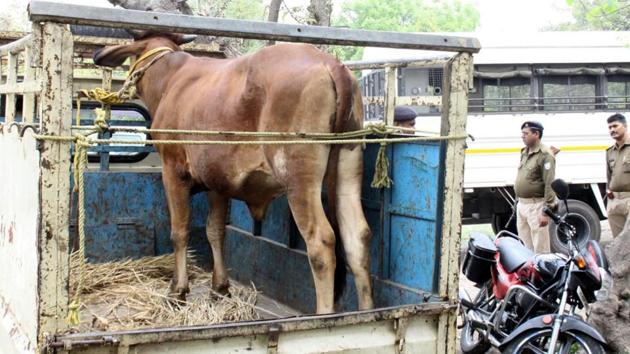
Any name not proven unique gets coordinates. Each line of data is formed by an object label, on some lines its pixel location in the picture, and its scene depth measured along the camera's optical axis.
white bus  11.87
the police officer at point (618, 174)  8.47
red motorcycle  5.28
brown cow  4.36
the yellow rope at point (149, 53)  6.02
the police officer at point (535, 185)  8.51
